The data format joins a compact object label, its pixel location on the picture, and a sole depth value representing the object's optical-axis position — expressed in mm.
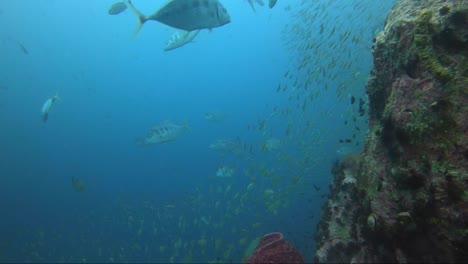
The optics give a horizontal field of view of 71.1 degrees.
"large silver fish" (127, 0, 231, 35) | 3945
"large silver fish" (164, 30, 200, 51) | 5566
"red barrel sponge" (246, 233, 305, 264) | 4027
